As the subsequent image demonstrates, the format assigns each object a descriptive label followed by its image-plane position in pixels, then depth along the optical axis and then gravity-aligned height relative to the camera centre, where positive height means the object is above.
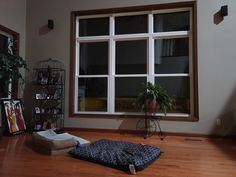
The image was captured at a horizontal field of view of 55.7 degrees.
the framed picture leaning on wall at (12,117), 4.55 -0.52
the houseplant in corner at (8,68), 4.17 +0.48
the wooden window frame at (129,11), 4.61 +1.08
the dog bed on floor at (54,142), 3.13 -0.72
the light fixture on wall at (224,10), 4.42 +1.66
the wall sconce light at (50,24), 5.23 +1.62
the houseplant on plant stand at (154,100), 4.39 -0.13
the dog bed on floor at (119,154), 2.59 -0.80
